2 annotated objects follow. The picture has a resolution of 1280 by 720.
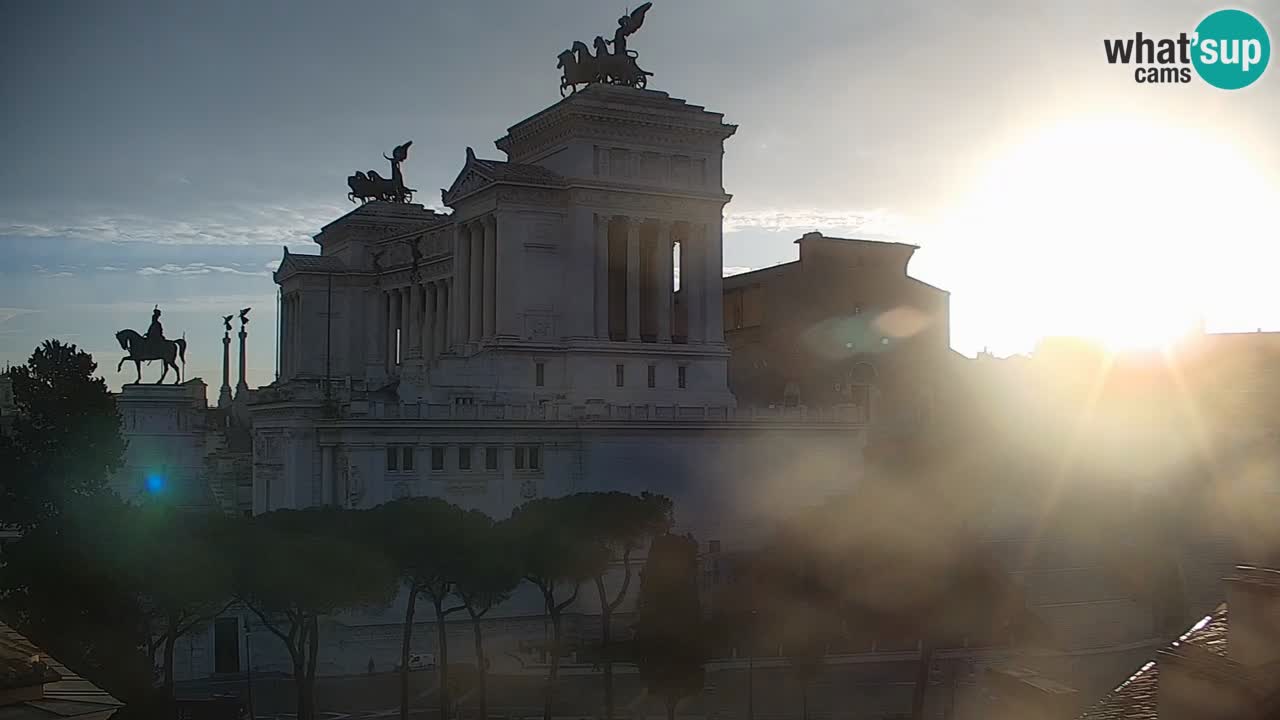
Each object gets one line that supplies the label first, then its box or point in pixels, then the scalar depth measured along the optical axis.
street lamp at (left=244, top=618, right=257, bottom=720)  49.75
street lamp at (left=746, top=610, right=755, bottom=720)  42.94
